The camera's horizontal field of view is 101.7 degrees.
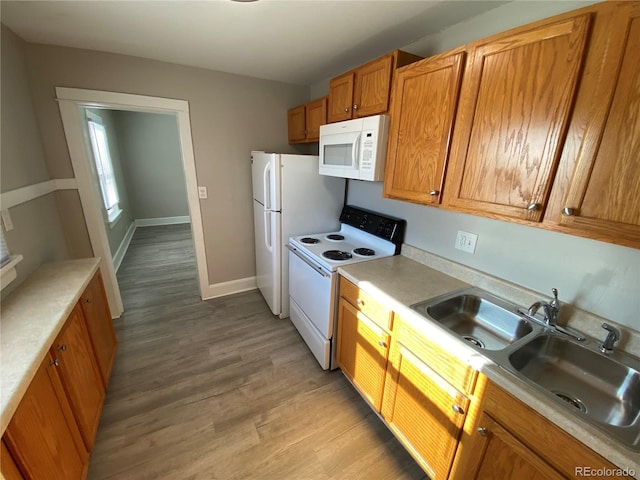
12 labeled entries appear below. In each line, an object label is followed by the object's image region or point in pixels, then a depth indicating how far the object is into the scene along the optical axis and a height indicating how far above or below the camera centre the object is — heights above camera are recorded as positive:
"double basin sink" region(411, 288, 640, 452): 0.95 -0.77
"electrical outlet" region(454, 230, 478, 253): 1.58 -0.44
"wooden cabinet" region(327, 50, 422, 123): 1.59 +0.51
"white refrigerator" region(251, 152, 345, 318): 2.31 -0.38
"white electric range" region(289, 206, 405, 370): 1.92 -0.73
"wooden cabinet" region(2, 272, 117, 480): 0.89 -1.05
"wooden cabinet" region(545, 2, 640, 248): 0.79 +0.09
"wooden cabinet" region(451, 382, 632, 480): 0.78 -0.90
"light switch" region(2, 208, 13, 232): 1.46 -0.36
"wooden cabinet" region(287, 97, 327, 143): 2.34 +0.42
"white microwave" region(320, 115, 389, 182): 1.64 +0.13
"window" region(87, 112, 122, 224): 3.68 -0.14
